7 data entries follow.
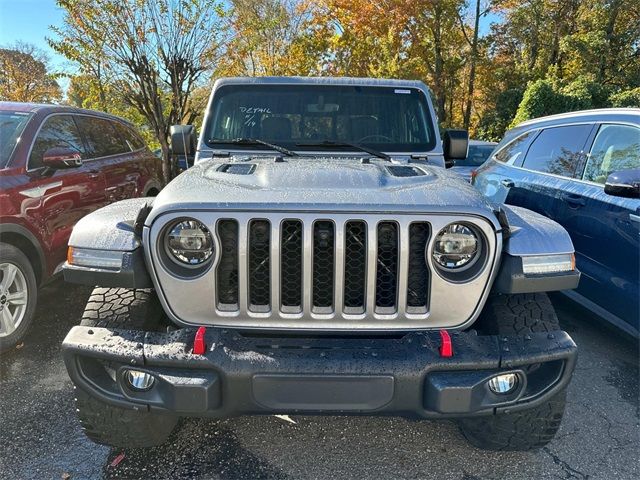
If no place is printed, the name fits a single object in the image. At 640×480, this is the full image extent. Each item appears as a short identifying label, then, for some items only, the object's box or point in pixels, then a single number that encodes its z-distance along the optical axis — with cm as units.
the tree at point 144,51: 845
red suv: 351
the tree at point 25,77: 2222
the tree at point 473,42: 2484
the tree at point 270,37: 1196
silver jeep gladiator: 191
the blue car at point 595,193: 329
